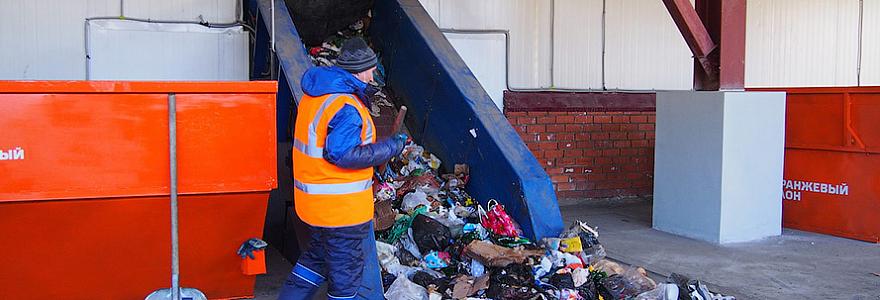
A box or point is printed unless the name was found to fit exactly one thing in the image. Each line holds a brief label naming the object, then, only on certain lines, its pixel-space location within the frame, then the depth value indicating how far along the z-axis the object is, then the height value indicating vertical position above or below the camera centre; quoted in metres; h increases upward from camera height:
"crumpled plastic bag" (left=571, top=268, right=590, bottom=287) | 4.93 -1.05
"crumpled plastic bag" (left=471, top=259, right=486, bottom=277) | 5.00 -1.02
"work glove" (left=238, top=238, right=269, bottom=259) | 4.62 -0.82
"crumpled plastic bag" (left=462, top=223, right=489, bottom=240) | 5.47 -0.86
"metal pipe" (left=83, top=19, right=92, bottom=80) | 7.45 +0.55
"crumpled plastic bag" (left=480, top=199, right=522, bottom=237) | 5.48 -0.81
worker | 3.95 -0.28
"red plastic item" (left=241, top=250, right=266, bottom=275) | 4.64 -0.93
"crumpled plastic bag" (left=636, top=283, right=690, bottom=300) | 4.82 -1.12
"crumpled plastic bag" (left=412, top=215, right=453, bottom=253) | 5.36 -0.88
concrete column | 6.93 -0.52
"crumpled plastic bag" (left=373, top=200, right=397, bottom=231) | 5.54 -0.78
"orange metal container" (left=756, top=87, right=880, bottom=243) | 7.09 -0.52
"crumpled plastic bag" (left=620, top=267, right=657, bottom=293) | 5.01 -1.09
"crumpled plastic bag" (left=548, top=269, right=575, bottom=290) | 4.87 -1.06
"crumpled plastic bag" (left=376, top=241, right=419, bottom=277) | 5.09 -1.00
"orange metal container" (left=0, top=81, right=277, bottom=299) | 4.00 -0.42
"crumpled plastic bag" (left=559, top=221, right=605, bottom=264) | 5.26 -0.91
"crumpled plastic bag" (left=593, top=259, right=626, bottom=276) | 5.22 -1.05
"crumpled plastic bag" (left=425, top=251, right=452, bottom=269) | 5.23 -1.01
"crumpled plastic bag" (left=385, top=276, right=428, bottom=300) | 4.77 -1.10
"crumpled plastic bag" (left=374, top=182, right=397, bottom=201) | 5.98 -0.67
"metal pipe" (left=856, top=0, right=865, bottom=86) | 10.92 +0.61
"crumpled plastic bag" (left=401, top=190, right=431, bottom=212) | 5.86 -0.72
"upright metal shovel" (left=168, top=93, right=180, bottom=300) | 4.19 -0.27
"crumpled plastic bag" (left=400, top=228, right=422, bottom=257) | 5.35 -0.94
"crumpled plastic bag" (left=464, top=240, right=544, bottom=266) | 4.93 -0.92
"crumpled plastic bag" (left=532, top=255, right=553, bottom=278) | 4.95 -1.00
